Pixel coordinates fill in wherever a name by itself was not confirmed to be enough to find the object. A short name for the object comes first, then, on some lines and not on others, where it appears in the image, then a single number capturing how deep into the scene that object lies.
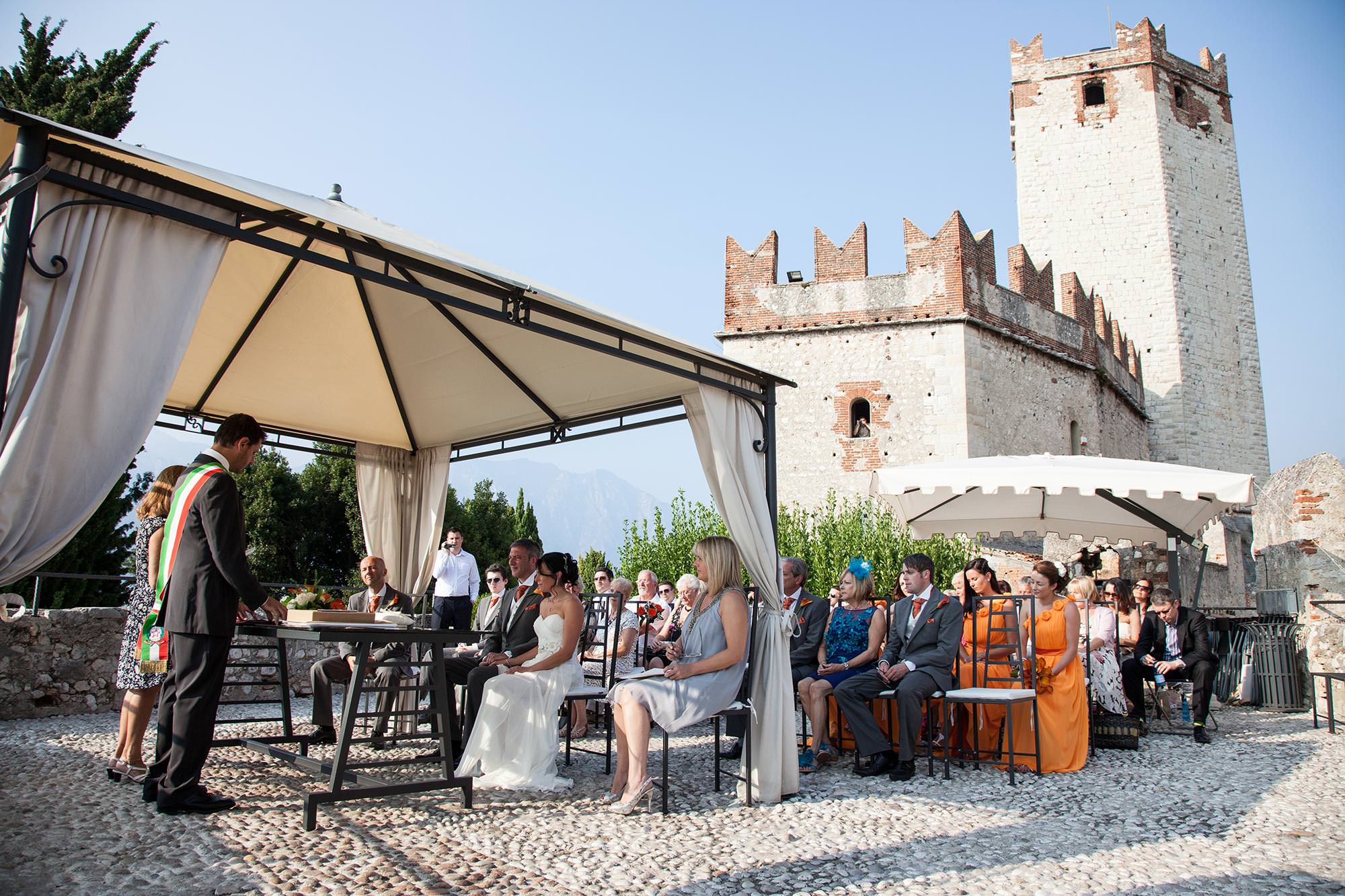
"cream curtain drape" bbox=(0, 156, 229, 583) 3.04
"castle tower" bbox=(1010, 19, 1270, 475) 26.03
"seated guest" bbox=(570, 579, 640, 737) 5.82
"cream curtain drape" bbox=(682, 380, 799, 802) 4.89
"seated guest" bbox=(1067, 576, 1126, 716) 7.16
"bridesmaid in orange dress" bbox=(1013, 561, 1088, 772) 5.95
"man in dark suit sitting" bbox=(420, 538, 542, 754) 5.30
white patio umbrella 7.38
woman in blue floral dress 5.94
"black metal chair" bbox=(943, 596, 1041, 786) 5.39
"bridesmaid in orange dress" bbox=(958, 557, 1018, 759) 6.12
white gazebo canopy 3.13
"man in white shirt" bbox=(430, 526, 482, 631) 8.50
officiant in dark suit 3.86
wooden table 3.97
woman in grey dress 4.48
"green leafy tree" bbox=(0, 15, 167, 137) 12.44
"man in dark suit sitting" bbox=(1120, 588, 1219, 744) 7.56
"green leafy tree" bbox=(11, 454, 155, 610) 12.78
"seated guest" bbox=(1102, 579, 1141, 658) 8.28
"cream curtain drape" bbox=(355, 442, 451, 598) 8.42
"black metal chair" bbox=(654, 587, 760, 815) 4.68
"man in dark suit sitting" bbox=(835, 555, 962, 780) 5.53
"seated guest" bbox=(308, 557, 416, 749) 5.91
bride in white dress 4.93
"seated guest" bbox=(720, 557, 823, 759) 6.48
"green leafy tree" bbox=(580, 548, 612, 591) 21.31
